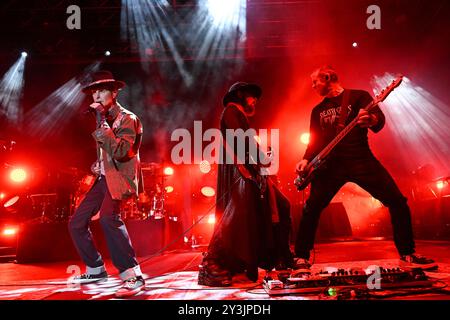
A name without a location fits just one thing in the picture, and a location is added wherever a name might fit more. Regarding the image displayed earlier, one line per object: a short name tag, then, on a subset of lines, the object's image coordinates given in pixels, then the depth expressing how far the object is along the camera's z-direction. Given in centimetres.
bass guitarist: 348
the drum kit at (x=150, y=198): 862
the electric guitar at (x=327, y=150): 353
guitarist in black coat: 316
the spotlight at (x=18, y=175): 938
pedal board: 254
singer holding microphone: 322
